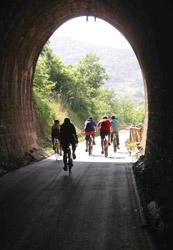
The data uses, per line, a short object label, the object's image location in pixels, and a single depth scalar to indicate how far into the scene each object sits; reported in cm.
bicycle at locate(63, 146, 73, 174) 1127
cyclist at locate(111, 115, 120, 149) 1734
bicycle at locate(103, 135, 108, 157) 1573
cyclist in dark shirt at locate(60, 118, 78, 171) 1170
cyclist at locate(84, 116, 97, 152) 1697
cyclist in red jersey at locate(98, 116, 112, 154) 1627
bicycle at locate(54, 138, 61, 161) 1514
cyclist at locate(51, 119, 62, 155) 1495
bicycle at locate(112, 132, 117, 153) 1752
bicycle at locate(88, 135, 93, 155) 1662
